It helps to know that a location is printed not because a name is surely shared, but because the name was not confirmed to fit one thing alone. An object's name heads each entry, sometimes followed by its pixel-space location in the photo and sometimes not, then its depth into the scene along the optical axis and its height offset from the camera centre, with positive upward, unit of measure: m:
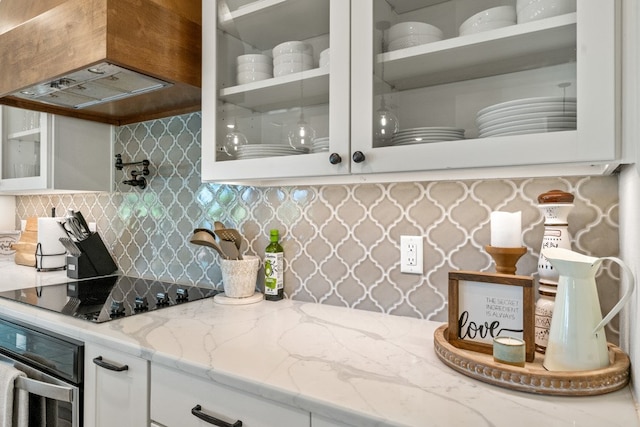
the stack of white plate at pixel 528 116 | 0.83 +0.21
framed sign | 0.88 -0.22
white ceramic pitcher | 0.81 -0.22
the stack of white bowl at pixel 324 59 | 1.13 +0.44
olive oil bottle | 1.53 -0.22
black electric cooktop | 1.37 -0.34
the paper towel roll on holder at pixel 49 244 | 2.22 -0.18
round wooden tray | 0.76 -0.32
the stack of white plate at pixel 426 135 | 0.97 +0.20
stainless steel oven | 1.16 -0.50
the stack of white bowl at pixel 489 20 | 0.92 +0.46
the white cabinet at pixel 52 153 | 1.98 +0.31
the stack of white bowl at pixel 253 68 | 1.30 +0.48
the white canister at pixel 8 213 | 2.81 -0.01
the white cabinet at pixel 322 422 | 0.75 -0.40
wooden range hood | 1.27 +0.59
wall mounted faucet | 2.01 +0.19
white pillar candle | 0.99 -0.04
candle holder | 0.97 -0.10
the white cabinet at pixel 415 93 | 0.80 +0.31
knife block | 2.03 -0.25
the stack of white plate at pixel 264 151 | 1.23 +0.20
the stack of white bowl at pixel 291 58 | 1.21 +0.49
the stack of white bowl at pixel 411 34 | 1.02 +0.47
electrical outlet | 1.29 -0.14
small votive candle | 0.82 -0.29
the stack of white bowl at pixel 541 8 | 0.84 +0.45
